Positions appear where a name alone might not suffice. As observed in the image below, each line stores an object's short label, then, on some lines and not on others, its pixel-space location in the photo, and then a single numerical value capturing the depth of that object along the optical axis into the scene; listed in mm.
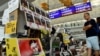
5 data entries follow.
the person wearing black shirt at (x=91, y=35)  1433
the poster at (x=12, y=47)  707
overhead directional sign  3132
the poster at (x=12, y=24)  776
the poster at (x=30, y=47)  723
